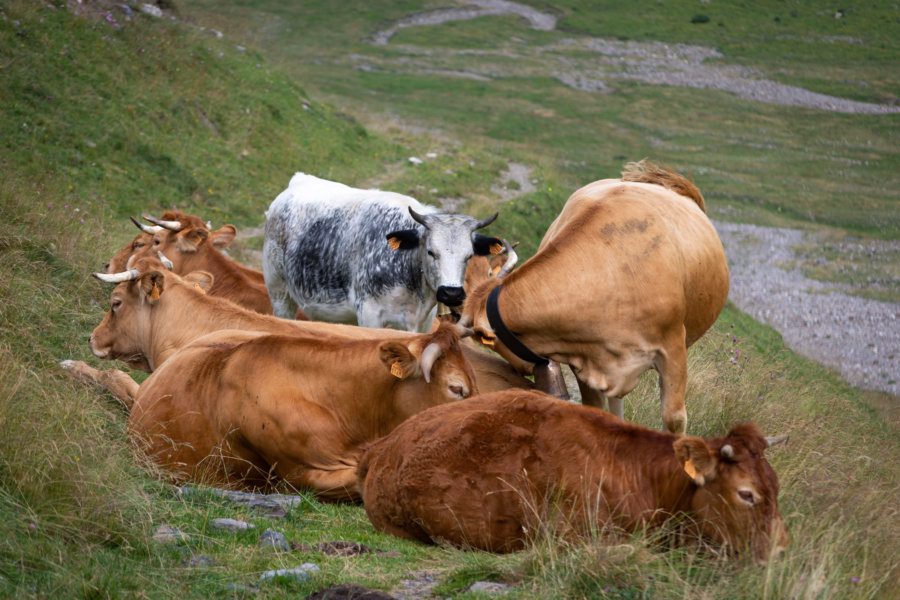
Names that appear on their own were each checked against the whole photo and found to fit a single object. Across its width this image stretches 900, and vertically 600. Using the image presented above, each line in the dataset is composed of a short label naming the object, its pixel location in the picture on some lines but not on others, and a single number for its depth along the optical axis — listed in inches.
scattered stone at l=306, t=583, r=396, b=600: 343.0
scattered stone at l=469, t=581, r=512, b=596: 354.0
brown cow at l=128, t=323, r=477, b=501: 504.4
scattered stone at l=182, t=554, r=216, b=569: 370.0
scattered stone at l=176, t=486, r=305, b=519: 461.1
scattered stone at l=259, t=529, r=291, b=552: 397.4
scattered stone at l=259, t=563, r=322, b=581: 360.5
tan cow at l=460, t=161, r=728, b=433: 534.0
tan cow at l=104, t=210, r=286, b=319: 855.1
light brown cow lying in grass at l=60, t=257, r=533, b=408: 636.1
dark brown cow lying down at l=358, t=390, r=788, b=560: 388.5
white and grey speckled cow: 677.9
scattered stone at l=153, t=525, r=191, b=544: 387.5
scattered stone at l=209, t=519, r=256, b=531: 415.2
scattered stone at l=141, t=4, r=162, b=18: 1700.4
